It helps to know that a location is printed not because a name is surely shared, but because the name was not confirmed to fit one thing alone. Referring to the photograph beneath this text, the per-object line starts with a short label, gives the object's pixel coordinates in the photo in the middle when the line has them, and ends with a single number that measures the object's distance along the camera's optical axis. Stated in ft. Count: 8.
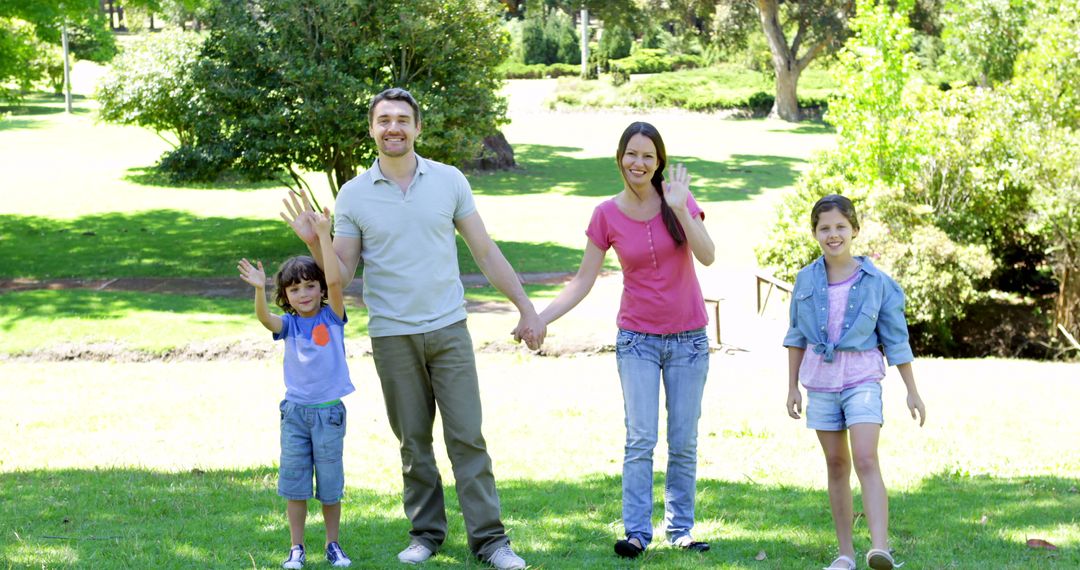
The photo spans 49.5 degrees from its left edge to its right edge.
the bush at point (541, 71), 209.77
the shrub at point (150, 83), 83.41
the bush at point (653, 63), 204.85
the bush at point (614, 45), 206.39
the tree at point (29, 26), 56.14
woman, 16.93
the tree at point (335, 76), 58.29
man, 16.08
